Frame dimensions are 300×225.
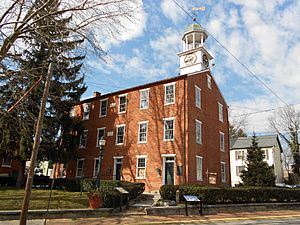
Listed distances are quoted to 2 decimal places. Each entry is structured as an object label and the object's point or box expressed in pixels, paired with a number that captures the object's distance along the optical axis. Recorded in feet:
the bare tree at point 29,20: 35.32
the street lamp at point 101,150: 51.50
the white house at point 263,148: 146.92
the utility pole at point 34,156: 28.25
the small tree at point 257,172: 74.13
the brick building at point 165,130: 69.56
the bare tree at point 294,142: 142.72
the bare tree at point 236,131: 177.44
